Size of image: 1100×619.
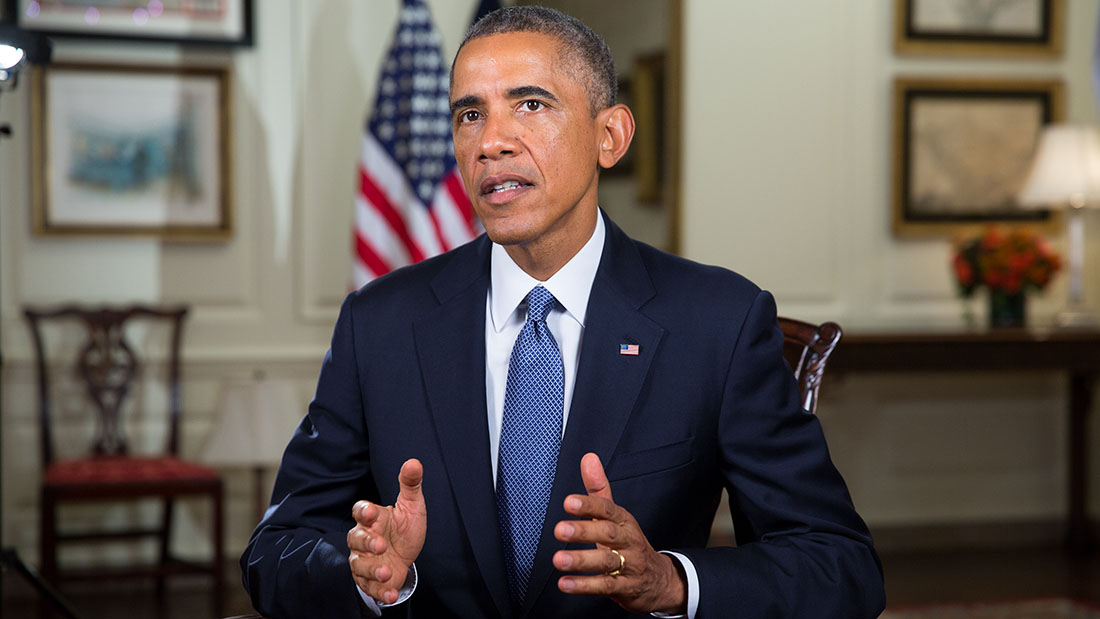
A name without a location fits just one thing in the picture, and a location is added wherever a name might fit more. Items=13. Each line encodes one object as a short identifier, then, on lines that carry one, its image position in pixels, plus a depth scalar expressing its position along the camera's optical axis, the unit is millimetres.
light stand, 2422
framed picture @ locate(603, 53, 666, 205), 4758
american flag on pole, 4145
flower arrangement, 4508
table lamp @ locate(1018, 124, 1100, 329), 4566
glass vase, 4586
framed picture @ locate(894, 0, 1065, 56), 4883
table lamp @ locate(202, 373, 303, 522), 3930
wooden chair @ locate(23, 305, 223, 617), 3773
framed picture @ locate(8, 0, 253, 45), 4188
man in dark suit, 1435
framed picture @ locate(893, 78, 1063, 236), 4895
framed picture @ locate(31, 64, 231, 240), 4242
